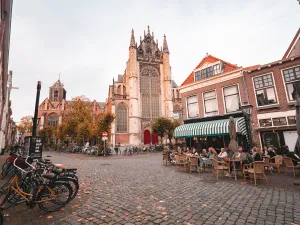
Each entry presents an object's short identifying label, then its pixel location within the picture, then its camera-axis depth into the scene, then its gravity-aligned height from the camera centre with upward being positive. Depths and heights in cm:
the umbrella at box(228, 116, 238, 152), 678 -1
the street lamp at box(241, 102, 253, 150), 829 +108
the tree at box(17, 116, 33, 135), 4478 +576
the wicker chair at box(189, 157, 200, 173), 763 -116
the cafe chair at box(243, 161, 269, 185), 552 -115
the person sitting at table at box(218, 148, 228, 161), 789 -95
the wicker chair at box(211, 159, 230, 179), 645 -124
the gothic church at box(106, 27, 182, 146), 3403 +1036
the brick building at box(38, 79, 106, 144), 4531 +944
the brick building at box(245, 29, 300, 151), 973 +222
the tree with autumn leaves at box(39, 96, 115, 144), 2286 +324
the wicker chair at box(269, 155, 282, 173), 675 -119
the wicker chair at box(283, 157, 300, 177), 631 -115
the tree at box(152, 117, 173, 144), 2530 +202
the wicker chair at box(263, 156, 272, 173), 695 -113
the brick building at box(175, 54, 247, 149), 1124 +285
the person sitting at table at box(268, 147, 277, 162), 807 -98
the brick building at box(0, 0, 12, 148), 671 +601
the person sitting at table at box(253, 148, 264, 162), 668 -95
